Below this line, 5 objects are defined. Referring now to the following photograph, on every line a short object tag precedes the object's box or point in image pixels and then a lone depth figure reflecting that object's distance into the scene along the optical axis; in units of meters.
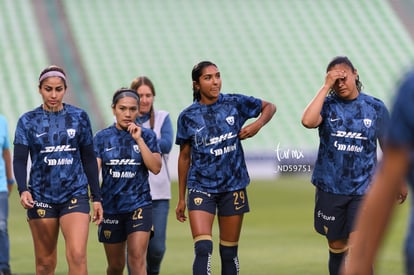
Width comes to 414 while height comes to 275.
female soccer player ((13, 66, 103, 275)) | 15.05
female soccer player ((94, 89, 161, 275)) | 16.14
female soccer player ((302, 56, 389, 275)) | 15.51
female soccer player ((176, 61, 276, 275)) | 15.93
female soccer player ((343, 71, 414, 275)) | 5.95
